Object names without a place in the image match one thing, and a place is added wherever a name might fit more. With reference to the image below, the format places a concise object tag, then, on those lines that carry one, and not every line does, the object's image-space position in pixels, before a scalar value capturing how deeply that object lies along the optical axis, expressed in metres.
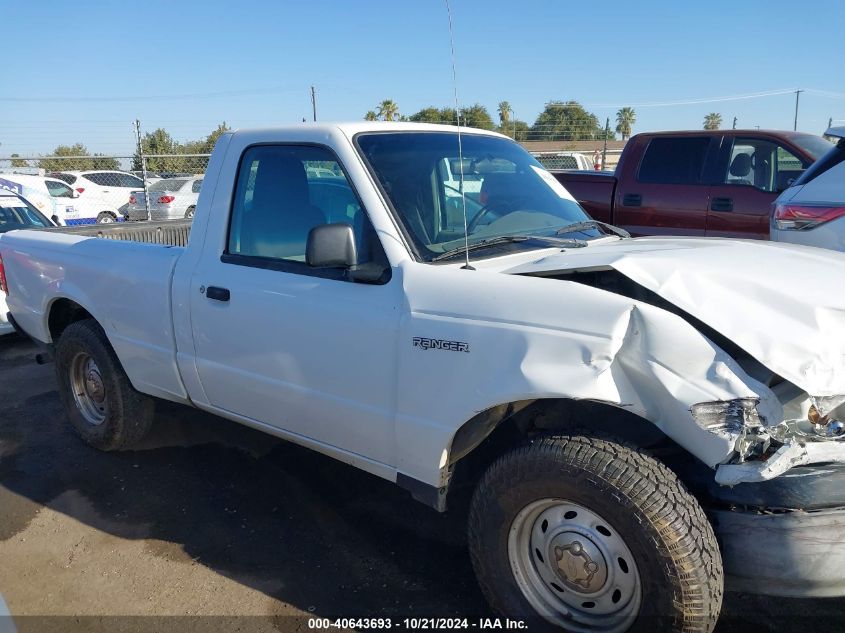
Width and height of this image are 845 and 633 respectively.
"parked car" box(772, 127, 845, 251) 4.82
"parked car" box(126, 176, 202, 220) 17.08
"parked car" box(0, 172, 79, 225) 13.83
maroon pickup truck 7.29
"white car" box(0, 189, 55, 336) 7.84
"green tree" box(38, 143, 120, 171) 21.54
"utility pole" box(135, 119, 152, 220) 13.39
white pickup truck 2.25
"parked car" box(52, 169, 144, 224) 18.42
